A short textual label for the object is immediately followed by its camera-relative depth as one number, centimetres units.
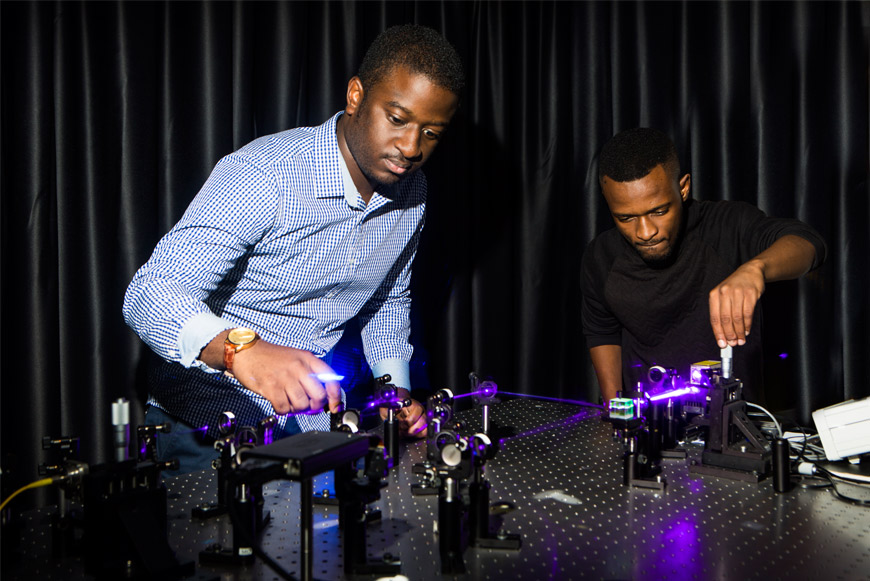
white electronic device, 169
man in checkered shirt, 181
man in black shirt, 230
